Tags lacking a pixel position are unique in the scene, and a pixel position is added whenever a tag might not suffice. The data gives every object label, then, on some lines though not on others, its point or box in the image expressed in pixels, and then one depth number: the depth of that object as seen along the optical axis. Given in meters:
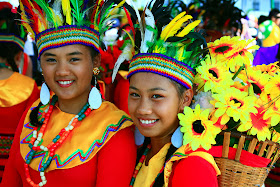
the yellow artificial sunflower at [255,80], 1.93
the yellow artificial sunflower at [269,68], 2.00
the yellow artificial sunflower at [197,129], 1.84
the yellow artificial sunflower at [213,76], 1.90
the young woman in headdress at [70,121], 1.94
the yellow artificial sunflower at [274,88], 1.88
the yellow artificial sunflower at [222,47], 1.99
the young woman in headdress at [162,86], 1.90
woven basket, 1.85
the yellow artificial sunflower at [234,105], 1.85
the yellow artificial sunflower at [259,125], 1.85
